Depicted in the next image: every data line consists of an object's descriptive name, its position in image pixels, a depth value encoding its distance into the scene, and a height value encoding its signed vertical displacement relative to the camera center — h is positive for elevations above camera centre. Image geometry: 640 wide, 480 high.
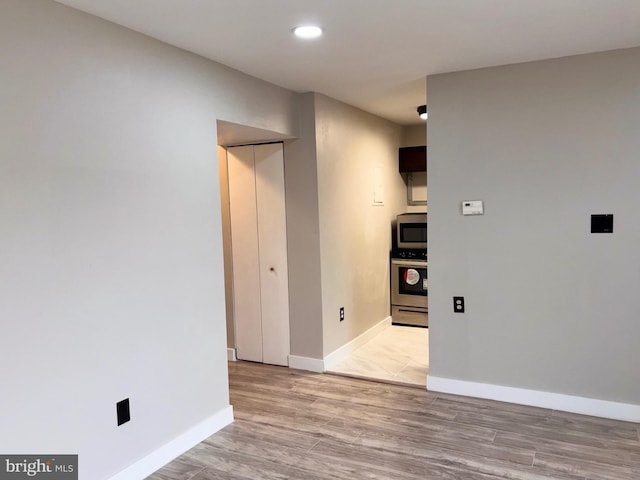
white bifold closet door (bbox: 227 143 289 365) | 4.17 -0.27
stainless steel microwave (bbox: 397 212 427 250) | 5.30 -0.15
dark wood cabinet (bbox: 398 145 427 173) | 5.55 +0.66
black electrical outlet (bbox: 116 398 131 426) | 2.41 -0.93
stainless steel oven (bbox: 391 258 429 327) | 5.30 -0.84
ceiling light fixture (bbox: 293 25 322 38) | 2.46 +0.98
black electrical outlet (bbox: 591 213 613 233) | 3.07 -0.09
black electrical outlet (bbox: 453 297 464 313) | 3.52 -0.65
